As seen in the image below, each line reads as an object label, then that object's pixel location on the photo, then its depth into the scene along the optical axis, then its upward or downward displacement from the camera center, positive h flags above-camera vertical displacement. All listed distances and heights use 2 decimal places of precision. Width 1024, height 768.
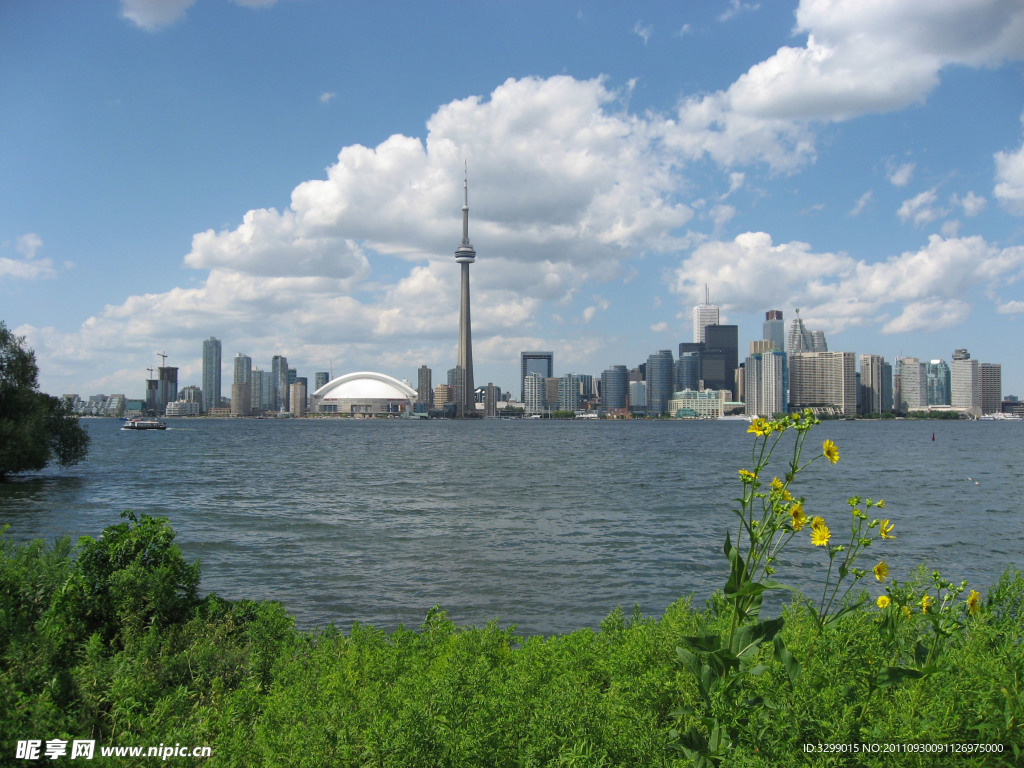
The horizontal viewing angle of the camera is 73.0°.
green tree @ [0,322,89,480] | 37.78 -0.75
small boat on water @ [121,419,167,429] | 142.50 -5.15
